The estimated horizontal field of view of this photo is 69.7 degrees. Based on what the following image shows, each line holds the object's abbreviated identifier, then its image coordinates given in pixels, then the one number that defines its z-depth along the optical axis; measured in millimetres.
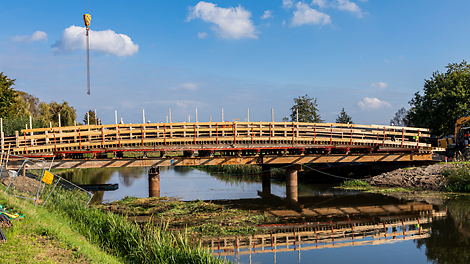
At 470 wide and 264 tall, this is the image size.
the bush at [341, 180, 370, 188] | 29578
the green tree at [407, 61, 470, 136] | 39594
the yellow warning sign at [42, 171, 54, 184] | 12569
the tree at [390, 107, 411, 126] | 83000
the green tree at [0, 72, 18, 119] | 42756
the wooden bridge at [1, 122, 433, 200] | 24016
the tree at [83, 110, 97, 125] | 70788
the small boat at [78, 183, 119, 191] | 29450
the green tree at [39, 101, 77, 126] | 55094
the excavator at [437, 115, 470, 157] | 33359
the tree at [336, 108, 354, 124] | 58406
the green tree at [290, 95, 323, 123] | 49344
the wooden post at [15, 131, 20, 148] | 23541
